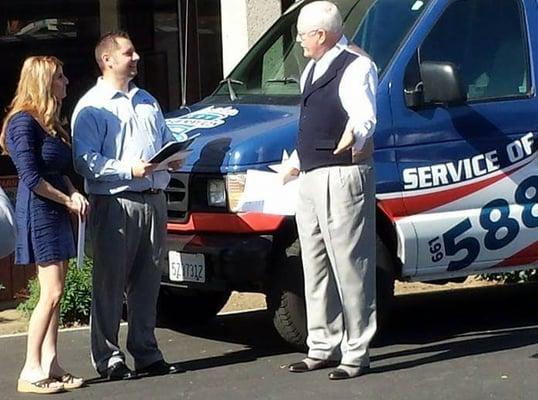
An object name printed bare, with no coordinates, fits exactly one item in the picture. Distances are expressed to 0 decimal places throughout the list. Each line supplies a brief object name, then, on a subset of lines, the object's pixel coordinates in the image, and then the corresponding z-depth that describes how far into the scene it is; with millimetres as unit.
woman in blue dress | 7012
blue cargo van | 7586
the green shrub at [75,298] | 9070
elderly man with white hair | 7137
